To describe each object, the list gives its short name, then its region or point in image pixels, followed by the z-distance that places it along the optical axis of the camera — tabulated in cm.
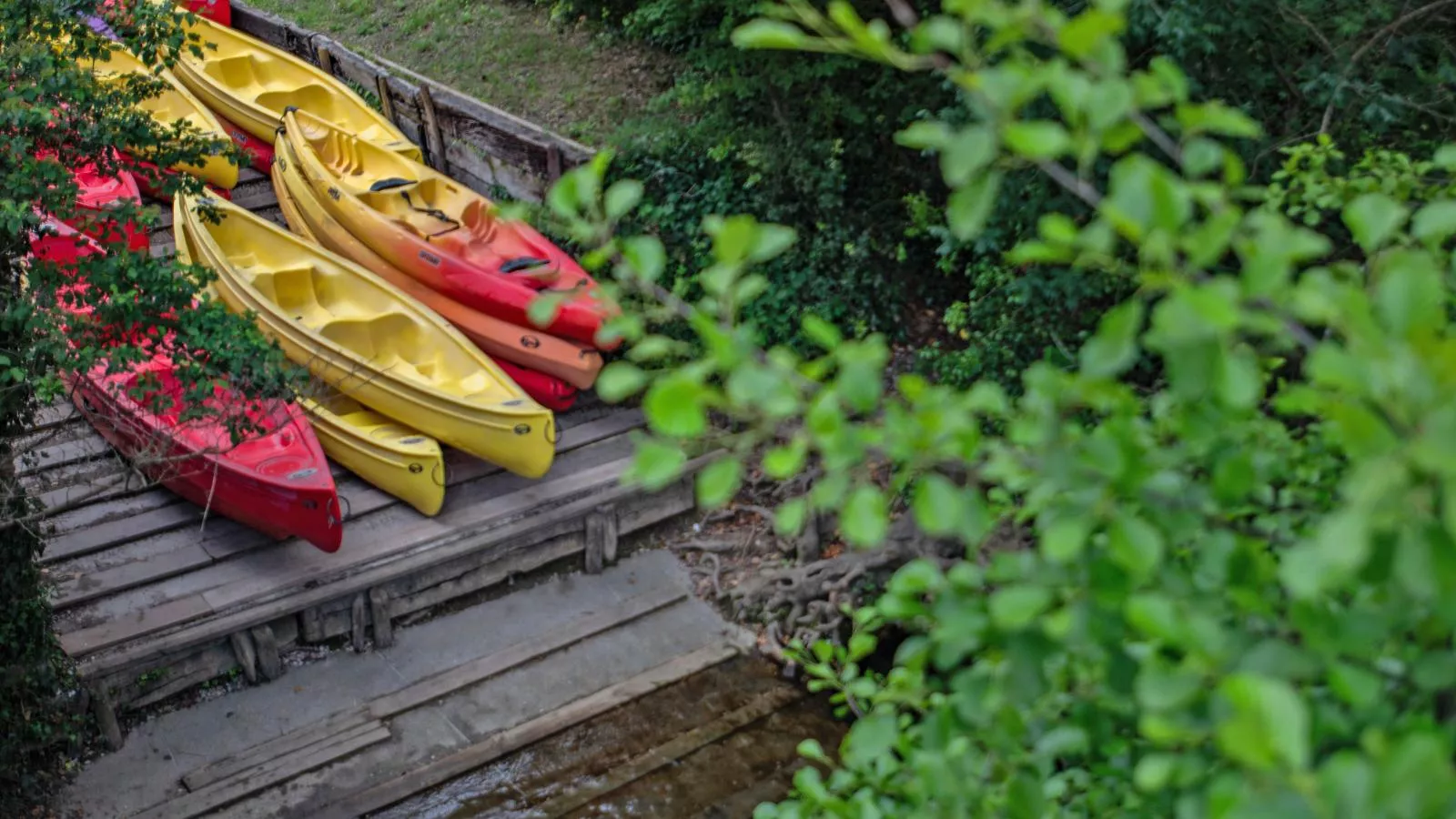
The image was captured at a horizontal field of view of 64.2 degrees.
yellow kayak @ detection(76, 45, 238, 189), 959
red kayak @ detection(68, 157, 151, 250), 823
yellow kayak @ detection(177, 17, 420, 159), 1026
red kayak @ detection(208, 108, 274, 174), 1034
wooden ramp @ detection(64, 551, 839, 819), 603
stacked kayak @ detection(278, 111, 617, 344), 828
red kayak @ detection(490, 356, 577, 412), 827
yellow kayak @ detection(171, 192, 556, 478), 744
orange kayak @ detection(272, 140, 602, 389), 814
